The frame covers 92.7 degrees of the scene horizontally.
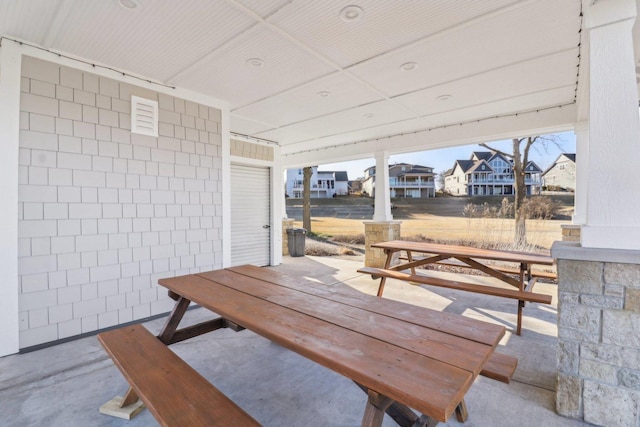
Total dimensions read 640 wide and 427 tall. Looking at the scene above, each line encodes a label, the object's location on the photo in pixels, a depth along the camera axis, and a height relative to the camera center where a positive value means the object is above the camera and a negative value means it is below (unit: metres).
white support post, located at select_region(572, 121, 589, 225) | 4.20 +0.56
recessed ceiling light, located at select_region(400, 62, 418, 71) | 3.09 +1.46
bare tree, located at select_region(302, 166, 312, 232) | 9.66 +0.28
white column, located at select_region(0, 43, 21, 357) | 2.61 +0.12
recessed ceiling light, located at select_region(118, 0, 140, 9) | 2.15 +1.45
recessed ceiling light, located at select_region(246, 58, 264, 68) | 3.00 +1.45
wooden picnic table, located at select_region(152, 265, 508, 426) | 1.07 -0.60
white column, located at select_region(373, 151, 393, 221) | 6.05 +0.37
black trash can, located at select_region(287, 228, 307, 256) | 7.63 -0.82
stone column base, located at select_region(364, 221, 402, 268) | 5.91 -0.55
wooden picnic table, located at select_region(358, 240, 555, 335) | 3.11 -0.70
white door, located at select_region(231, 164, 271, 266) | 5.84 -0.16
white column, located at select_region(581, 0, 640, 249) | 1.79 +0.46
